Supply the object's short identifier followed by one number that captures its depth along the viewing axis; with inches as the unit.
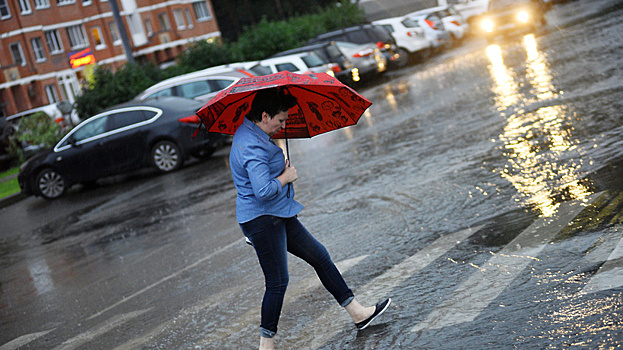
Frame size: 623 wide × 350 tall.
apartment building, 2119.8
